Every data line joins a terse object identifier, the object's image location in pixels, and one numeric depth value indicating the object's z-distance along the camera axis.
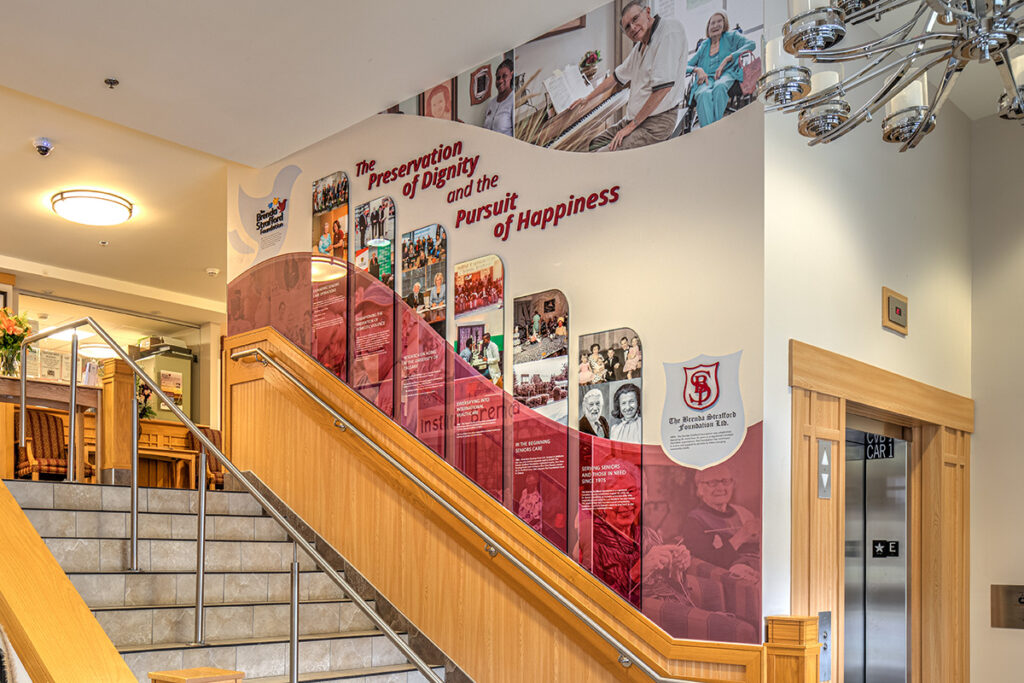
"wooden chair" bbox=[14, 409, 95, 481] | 7.55
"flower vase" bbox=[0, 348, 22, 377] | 7.07
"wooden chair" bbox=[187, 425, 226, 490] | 9.60
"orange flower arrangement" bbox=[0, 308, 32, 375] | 7.09
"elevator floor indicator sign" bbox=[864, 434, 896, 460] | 5.59
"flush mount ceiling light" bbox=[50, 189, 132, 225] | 7.66
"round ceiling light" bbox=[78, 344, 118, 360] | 12.16
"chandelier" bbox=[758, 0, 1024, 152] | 2.32
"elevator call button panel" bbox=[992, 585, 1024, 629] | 5.55
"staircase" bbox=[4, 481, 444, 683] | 4.51
